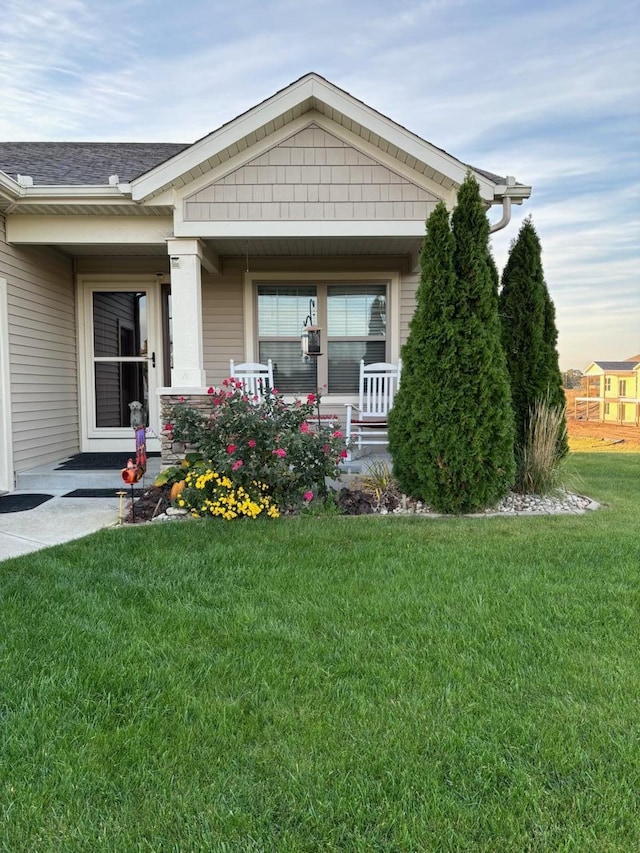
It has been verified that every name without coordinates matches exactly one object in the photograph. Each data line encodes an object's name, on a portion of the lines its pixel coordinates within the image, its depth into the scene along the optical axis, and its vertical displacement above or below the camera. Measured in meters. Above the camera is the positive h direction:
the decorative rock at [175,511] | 4.62 -1.05
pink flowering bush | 4.46 -0.46
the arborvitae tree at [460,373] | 4.38 +0.17
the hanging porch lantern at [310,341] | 5.60 +0.56
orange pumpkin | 4.70 -0.88
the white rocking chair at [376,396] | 6.49 -0.03
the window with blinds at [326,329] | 7.12 +0.87
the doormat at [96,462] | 6.07 -0.85
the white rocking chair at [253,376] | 6.14 +0.19
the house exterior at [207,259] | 5.34 +1.65
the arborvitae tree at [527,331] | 5.15 +0.62
